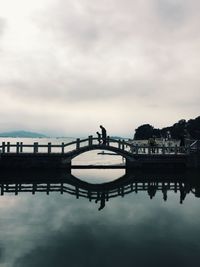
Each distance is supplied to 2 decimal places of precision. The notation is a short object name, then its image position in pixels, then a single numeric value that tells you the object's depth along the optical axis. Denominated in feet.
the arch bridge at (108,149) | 65.76
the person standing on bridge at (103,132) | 71.46
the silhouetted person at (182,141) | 77.31
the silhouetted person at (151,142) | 75.93
